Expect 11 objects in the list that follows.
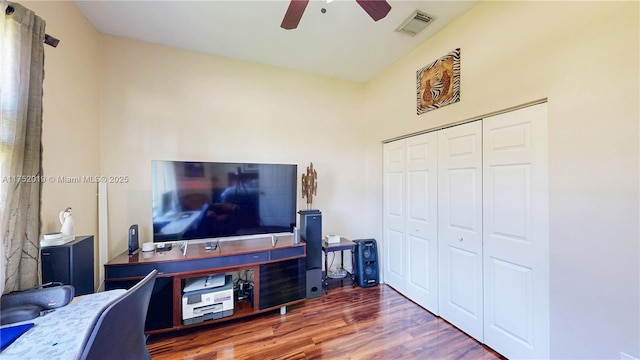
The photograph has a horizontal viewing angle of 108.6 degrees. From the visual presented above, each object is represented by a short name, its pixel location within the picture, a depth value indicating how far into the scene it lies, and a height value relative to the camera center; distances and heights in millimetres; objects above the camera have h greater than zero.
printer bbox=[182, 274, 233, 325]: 2016 -1067
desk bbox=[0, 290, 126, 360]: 851 -649
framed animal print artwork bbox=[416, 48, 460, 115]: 2096 +953
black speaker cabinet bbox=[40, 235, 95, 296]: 1414 -522
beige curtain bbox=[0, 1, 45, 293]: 1199 +225
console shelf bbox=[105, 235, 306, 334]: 1907 -810
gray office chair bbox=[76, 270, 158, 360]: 675 -489
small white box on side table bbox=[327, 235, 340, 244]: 2947 -751
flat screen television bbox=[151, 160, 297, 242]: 2162 -181
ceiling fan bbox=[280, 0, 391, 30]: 1473 +1145
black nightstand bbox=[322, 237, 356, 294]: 2832 -845
